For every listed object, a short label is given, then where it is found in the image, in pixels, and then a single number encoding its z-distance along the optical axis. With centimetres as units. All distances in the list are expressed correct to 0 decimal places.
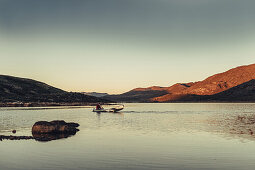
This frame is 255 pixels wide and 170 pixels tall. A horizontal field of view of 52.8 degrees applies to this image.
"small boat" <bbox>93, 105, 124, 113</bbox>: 12150
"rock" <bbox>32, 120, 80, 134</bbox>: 3934
